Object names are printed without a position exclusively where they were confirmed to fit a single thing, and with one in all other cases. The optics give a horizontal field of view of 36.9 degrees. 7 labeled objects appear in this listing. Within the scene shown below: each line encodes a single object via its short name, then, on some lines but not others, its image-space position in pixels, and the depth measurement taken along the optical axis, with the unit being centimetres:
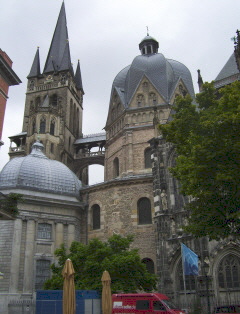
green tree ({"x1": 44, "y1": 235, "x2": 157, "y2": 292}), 1981
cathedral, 2223
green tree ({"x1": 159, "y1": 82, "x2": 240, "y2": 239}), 1322
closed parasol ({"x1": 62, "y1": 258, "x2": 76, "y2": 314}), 1441
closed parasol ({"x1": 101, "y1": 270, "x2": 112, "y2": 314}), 1579
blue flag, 1867
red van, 1546
